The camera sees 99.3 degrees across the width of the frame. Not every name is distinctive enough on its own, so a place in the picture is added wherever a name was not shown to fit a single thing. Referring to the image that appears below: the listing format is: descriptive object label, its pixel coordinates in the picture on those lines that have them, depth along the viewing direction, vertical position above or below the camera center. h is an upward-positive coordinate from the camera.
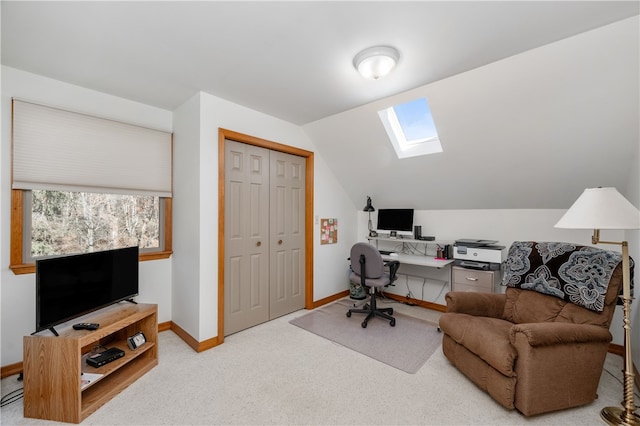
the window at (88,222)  2.33 -0.07
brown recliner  1.73 -0.94
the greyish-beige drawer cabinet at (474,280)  3.03 -0.77
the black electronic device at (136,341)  2.28 -1.07
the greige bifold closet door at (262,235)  2.96 -0.25
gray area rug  2.52 -1.32
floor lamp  1.61 -0.06
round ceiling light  1.93 +1.13
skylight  3.06 +1.00
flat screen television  1.86 -0.54
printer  3.05 -0.48
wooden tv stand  1.74 -1.07
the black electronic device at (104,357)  2.08 -1.12
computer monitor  3.83 -0.11
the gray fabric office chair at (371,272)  3.11 -0.69
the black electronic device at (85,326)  1.93 -0.79
